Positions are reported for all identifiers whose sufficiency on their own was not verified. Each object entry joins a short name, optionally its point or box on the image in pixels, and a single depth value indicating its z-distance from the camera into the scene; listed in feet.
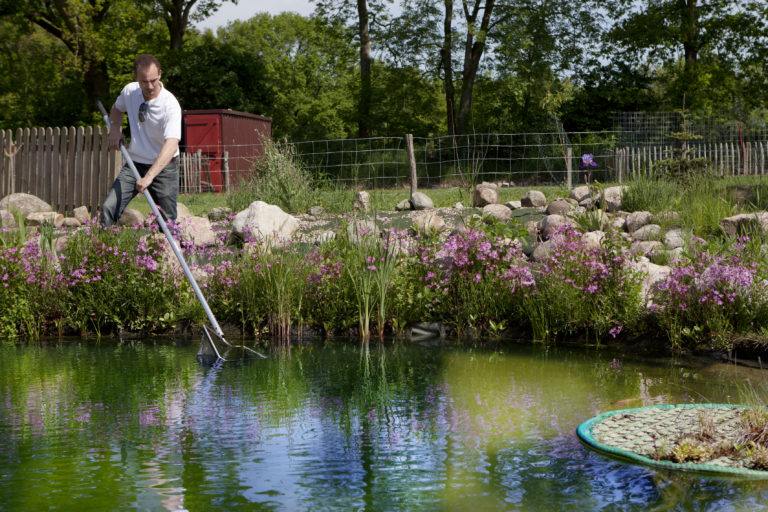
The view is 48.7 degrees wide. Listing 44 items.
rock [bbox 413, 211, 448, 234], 25.76
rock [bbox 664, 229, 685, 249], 28.16
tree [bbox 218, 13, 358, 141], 140.15
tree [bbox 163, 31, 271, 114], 85.46
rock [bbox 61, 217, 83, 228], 40.43
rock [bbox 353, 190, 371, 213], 37.29
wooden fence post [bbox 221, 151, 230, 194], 53.24
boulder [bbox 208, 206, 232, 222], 38.14
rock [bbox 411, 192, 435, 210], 39.86
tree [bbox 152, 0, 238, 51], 92.07
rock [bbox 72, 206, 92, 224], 41.96
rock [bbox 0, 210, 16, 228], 26.74
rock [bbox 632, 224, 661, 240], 29.73
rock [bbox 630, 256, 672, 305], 21.77
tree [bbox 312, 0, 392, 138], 92.22
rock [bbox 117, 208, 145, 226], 36.75
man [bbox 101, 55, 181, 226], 21.50
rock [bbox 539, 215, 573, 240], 29.94
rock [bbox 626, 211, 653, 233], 31.81
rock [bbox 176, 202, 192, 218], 38.09
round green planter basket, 11.89
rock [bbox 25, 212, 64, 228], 40.50
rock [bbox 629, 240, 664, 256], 27.43
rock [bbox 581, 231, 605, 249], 23.29
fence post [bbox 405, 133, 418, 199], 43.68
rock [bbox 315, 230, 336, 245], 25.95
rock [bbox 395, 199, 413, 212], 40.73
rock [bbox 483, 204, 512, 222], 34.78
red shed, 69.97
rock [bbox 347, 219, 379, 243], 24.36
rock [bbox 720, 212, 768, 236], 27.04
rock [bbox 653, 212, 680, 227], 31.22
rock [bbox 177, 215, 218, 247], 28.23
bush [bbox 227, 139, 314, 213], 39.17
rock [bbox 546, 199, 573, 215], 34.19
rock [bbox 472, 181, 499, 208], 40.40
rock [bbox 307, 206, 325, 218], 37.76
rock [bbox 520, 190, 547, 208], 39.37
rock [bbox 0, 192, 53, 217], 42.10
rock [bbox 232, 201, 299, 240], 30.78
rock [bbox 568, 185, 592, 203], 38.53
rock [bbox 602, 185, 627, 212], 35.50
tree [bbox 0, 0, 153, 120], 82.38
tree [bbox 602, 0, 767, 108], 90.63
